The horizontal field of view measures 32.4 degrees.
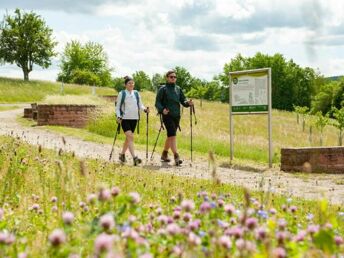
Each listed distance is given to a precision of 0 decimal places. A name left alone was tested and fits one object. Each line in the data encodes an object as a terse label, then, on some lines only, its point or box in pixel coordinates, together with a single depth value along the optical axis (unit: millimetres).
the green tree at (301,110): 48441
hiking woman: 12461
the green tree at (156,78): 145050
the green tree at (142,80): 120938
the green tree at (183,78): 105000
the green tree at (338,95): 80188
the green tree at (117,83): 114000
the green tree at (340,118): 36059
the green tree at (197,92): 83412
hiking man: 12952
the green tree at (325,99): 83294
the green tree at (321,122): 38206
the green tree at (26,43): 64625
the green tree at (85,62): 85812
